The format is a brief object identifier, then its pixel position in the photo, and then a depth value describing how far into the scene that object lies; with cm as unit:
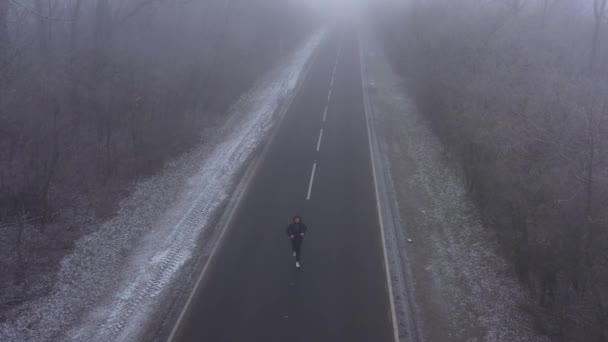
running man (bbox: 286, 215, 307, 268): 1188
